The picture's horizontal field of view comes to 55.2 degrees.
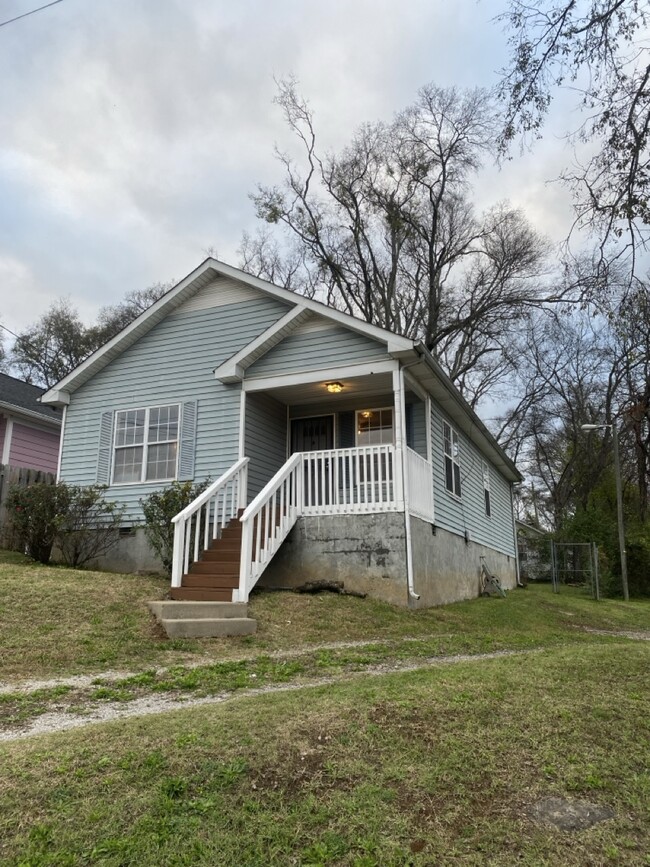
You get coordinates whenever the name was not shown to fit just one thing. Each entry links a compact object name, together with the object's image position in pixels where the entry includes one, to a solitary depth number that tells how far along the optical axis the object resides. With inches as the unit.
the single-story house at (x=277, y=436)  393.1
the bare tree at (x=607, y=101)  208.4
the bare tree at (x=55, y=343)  1208.2
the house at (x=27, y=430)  657.6
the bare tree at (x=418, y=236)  994.7
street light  792.3
